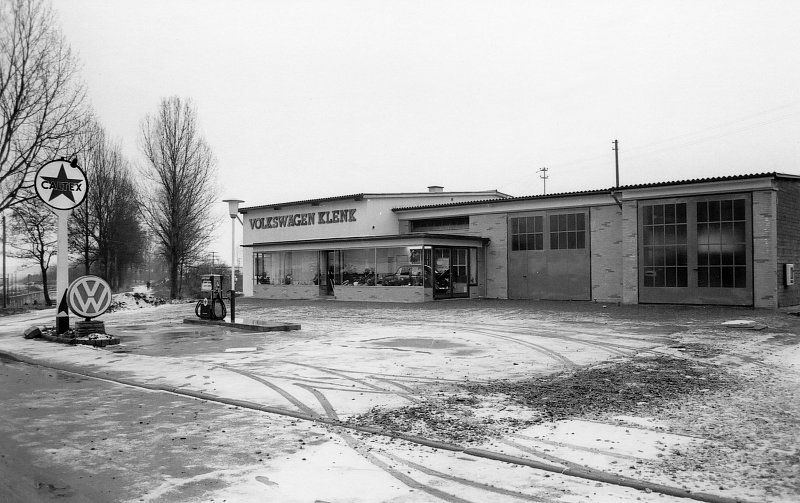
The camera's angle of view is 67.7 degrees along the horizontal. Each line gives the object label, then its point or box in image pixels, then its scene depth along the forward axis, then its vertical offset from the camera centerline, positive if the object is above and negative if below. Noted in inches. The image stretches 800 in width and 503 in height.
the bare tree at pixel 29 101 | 871.1 +256.0
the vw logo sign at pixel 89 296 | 486.9 -23.3
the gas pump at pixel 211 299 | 737.0 -39.9
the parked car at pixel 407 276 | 1123.7 -19.5
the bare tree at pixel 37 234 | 1412.4 +88.1
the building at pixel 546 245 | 848.9 +35.3
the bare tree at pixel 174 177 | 1515.7 +233.4
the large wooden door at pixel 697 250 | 850.8 +20.0
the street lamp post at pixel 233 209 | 704.5 +69.1
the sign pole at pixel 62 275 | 504.4 -5.7
